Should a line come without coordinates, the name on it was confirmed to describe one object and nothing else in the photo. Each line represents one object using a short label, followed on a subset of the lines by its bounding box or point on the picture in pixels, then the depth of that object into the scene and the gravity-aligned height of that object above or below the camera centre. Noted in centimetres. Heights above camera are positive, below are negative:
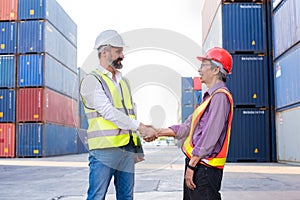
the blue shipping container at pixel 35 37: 2237 +483
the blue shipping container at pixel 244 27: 1656 +390
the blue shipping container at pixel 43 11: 2245 +640
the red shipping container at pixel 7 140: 2205 -82
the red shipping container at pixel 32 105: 2225 +108
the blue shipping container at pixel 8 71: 2230 +293
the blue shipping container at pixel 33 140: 2205 -83
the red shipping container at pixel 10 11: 2264 +630
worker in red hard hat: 284 -8
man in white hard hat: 298 +5
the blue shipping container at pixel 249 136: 1617 -50
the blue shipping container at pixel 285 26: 1363 +348
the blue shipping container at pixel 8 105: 2220 +108
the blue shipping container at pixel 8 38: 2244 +476
